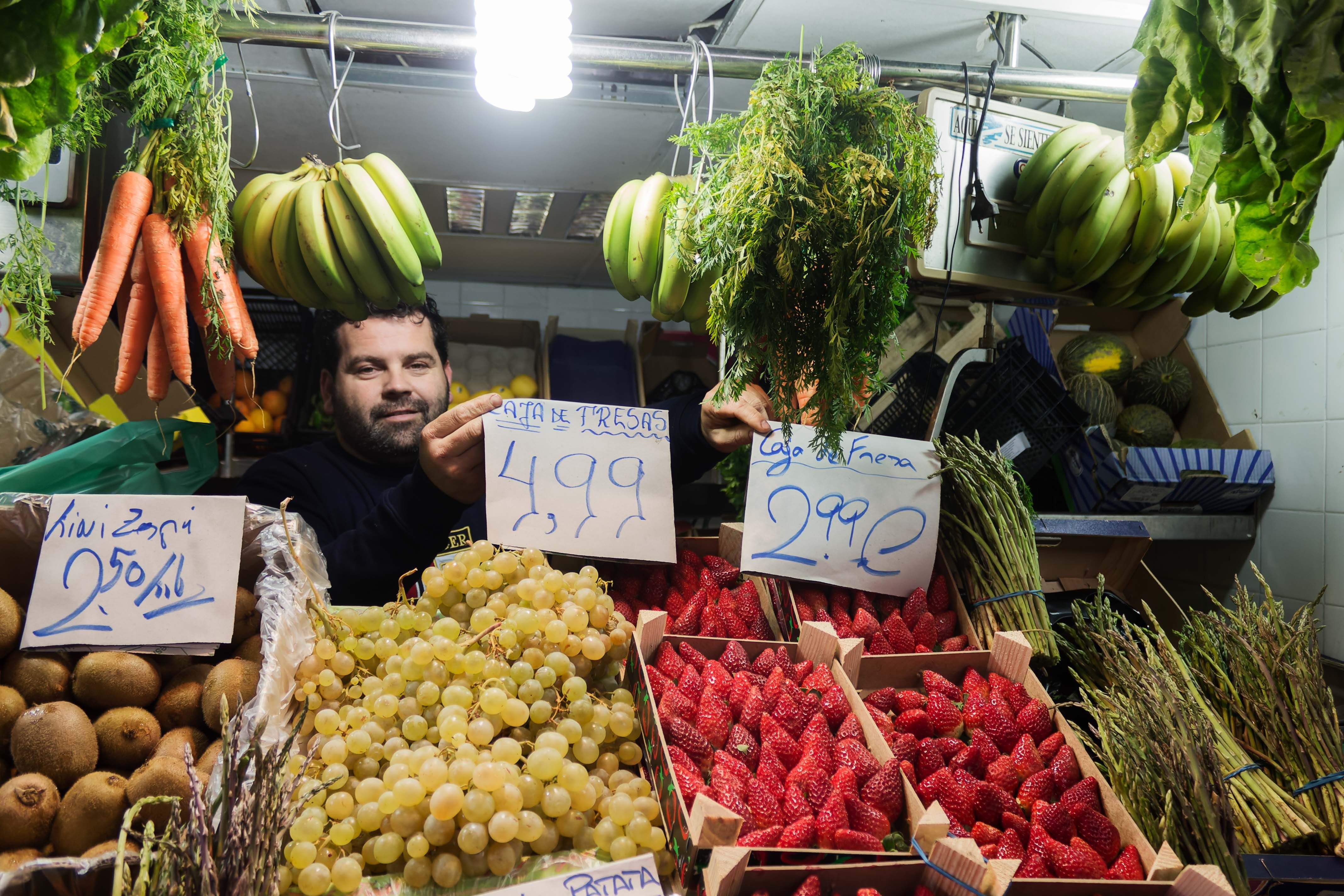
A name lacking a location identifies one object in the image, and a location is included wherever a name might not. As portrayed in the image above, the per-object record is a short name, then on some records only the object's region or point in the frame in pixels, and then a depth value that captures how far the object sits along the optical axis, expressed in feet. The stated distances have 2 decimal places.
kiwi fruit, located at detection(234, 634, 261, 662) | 3.61
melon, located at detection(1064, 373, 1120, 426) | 8.73
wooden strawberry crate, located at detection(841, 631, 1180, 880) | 3.27
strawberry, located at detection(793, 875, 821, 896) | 2.77
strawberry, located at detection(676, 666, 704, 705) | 3.77
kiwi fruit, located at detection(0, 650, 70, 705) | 3.27
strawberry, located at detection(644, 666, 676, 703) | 3.73
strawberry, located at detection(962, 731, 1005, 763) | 3.73
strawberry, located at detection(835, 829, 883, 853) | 3.01
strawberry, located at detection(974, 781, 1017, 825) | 3.45
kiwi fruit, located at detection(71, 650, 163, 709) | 3.26
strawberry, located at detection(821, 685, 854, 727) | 3.81
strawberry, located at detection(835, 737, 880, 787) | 3.39
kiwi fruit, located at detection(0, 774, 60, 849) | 2.79
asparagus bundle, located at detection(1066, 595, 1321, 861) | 3.81
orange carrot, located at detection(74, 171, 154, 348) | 4.45
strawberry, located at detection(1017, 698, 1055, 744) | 3.95
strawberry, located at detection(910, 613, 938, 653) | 4.73
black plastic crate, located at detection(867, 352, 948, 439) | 6.90
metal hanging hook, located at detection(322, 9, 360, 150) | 4.79
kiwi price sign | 3.47
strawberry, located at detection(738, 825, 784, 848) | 2.97
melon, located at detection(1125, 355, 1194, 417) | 9.17
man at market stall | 5.11
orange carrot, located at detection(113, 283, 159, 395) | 4.71
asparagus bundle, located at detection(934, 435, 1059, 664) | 4.99
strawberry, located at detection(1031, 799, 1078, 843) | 3.31
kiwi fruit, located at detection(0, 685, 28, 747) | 3.13
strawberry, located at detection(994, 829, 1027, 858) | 3.20
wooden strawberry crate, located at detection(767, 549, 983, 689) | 4.06
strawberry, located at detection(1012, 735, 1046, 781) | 3.68
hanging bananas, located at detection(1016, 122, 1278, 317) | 5.41
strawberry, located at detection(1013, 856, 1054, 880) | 3.09
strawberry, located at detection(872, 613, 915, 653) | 4.66
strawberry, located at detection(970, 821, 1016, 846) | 3.31
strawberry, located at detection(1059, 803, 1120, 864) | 3.28
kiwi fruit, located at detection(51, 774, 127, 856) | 2.85
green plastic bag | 5.07
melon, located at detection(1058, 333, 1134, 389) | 9.25
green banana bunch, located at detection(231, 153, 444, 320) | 5.06
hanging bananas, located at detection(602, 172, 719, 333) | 5.15
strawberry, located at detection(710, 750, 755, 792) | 3.33
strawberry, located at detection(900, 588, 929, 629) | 4.85
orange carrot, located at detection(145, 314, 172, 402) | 4.84
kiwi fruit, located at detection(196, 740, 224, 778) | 3.11
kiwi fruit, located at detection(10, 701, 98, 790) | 3.00
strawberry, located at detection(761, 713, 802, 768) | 3.52
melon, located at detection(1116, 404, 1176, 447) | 8.64
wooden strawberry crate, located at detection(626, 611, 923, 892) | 2.78
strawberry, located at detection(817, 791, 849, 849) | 3.05
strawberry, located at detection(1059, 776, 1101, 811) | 3.43
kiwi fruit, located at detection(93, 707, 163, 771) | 3.14
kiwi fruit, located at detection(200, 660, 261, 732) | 3.29
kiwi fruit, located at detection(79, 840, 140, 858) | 2.73
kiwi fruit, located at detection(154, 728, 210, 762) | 3.13
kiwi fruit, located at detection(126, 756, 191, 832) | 2.91
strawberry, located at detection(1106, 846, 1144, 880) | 3.08
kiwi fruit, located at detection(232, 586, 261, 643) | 3.75
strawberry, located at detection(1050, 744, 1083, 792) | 3.62
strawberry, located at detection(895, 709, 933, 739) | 3.90
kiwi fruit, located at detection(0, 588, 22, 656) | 3.34
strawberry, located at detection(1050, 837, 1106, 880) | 3.08
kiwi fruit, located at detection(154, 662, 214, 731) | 3.37
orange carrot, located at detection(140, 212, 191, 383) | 4.57
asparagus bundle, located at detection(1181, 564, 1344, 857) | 4.19
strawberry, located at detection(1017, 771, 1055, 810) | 3.54
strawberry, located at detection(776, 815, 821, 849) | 3.01
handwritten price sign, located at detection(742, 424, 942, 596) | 4.89
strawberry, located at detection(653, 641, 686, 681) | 3.94
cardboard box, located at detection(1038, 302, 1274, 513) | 6.93
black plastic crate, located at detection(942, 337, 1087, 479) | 6.44
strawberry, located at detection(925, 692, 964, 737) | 3.96
